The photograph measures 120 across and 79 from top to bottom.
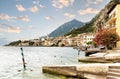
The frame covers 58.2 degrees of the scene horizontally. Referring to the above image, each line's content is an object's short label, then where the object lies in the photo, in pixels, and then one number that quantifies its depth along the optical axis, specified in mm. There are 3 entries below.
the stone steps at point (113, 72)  7707
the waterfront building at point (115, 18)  28146
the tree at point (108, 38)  26907
